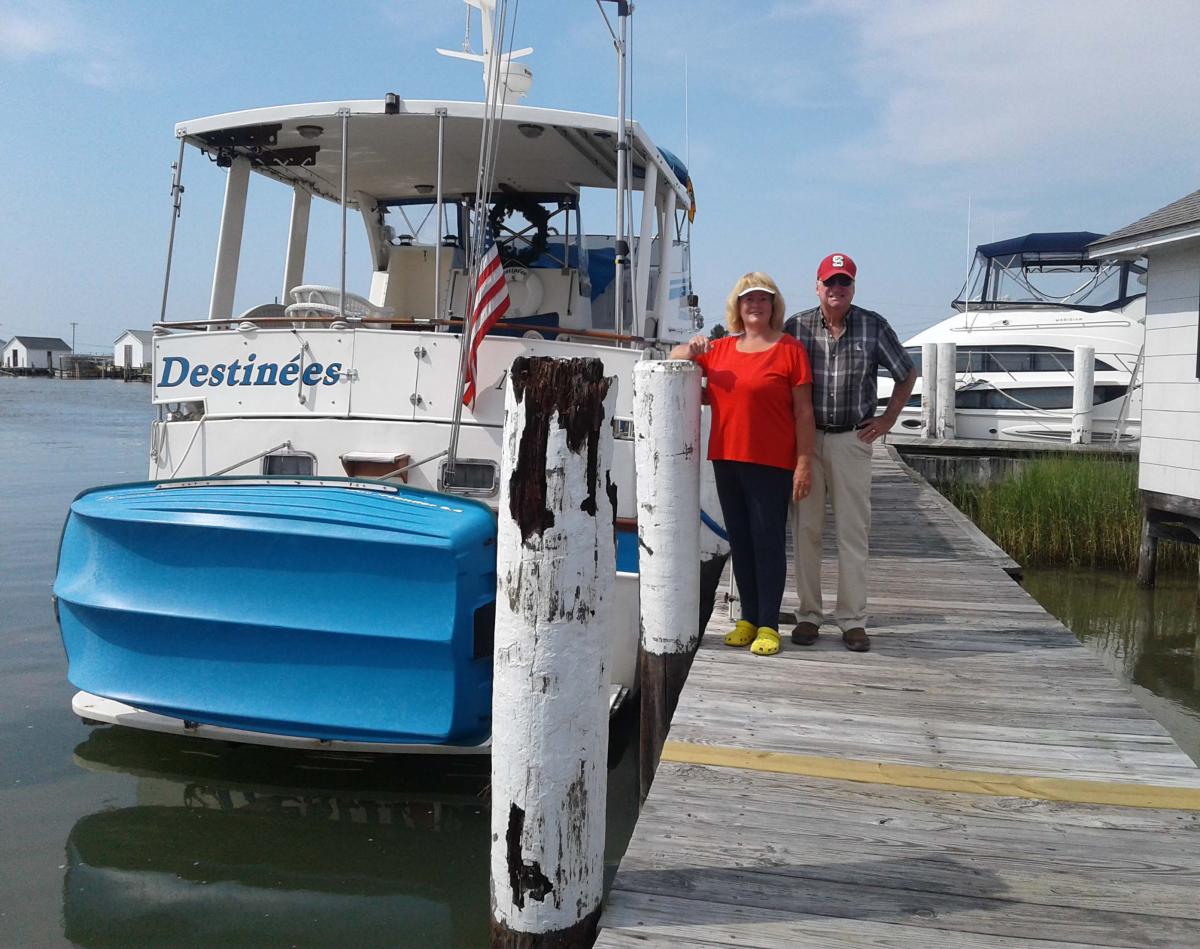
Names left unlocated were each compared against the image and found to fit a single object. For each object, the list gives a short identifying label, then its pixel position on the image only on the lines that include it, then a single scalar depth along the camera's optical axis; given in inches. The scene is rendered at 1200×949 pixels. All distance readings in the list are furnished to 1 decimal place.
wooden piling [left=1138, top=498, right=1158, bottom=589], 435.8
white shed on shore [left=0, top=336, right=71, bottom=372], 4589.1
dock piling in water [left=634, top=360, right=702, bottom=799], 167.8
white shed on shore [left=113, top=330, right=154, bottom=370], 4424.2
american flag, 223.0
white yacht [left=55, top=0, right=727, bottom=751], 169.6
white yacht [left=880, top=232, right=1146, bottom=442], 700.0
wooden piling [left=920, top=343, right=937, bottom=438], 710.5
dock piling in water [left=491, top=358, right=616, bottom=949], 93.4
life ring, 329.1
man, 179.0
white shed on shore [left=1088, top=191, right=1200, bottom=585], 385.1
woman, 171.6
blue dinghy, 167.2
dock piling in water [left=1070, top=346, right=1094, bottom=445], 650.2
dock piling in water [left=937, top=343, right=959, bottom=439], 695.1
